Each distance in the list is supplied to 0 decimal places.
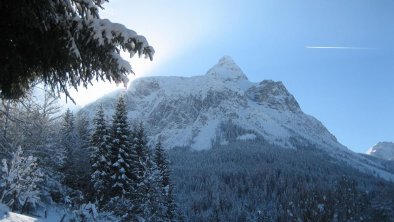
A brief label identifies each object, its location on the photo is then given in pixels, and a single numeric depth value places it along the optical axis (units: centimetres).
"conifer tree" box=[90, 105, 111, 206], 3039
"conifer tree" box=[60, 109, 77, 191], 3440
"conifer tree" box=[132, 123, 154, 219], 3142
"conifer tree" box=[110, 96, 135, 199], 3106
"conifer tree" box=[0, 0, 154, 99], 520
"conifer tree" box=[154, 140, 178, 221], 3586
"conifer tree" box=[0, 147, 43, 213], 1866
